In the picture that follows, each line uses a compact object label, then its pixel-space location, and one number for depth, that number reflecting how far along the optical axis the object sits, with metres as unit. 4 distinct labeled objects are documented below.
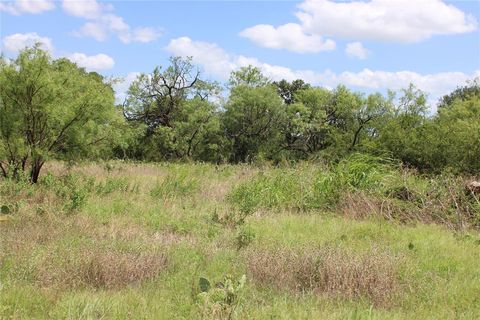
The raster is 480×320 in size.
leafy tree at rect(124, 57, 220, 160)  34.66
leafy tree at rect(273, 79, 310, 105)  45.59
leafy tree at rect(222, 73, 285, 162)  35.78
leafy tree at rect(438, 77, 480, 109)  53.31
